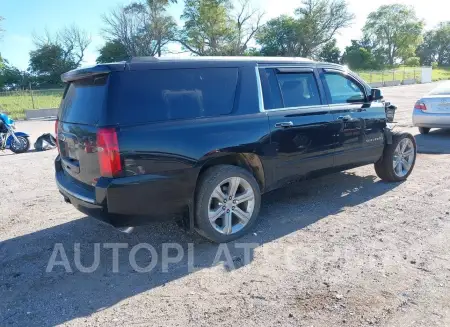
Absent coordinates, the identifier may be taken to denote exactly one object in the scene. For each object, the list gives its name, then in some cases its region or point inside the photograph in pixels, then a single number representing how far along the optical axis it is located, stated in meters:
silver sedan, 9.26
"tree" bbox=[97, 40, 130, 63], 57.81
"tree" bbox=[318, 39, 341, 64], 68.69
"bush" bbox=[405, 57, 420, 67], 79.25
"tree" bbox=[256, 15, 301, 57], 66.06
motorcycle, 9.74
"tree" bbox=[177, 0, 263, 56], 59.66
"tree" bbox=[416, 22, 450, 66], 94.50
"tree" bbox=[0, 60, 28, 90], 51.19
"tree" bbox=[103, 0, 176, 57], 55.50
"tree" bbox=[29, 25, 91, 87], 57.59
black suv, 3.20
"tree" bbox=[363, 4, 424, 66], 80.25
